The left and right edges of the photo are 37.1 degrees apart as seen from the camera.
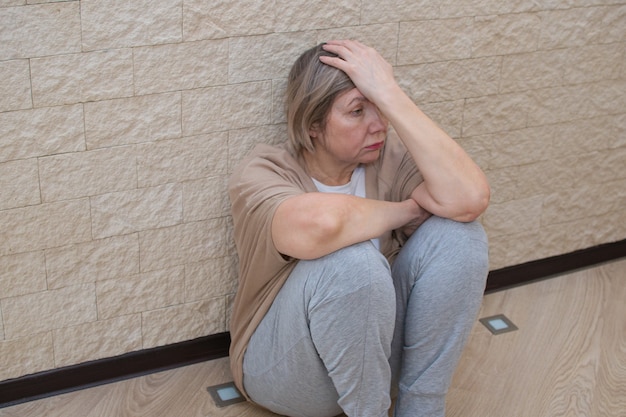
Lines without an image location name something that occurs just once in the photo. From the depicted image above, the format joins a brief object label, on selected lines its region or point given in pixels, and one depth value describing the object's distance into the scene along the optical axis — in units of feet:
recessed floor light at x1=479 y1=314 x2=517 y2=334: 7.68
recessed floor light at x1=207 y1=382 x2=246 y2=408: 6.59
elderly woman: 5.56
